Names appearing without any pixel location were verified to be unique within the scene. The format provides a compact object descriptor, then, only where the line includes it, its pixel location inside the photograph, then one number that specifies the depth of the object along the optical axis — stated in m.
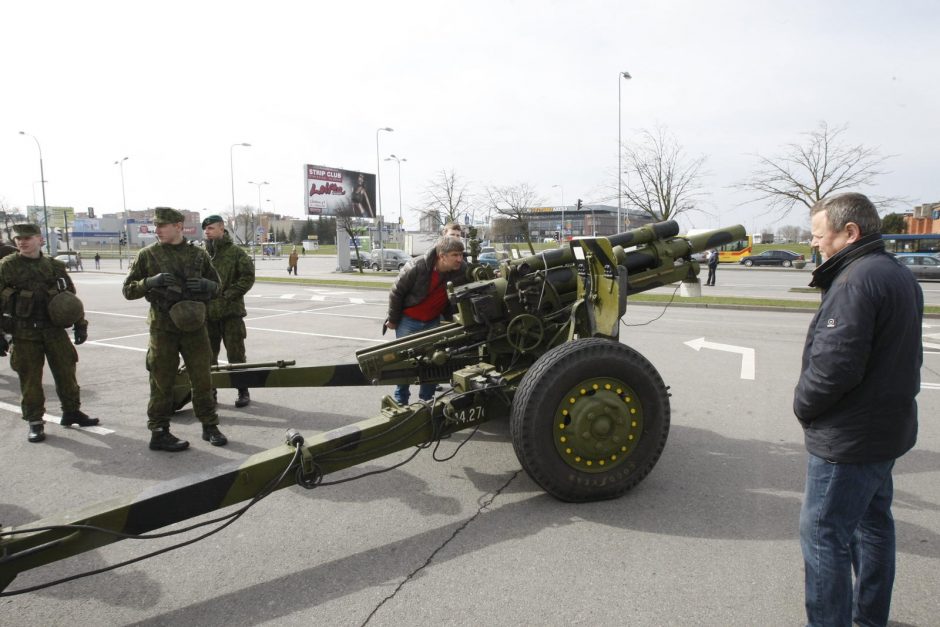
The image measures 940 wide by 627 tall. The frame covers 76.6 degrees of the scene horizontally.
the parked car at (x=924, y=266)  26.06
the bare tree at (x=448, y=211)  40.83
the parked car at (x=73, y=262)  36.16
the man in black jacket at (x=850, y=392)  2.07
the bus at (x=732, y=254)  41.69
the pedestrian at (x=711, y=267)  22.97
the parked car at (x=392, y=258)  39.53
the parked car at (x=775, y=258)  39.28
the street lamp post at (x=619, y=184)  27.30
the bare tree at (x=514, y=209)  37.77
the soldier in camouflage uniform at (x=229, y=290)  5.77
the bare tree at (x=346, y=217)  38.78
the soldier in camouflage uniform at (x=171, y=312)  4.48
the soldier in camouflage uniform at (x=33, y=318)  4.85
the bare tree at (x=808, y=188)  22.23
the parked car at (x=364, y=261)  41.91
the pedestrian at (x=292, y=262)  32.45
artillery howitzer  2.66
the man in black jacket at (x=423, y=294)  5.08
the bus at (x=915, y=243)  33.03
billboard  39.84
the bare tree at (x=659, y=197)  26.36
